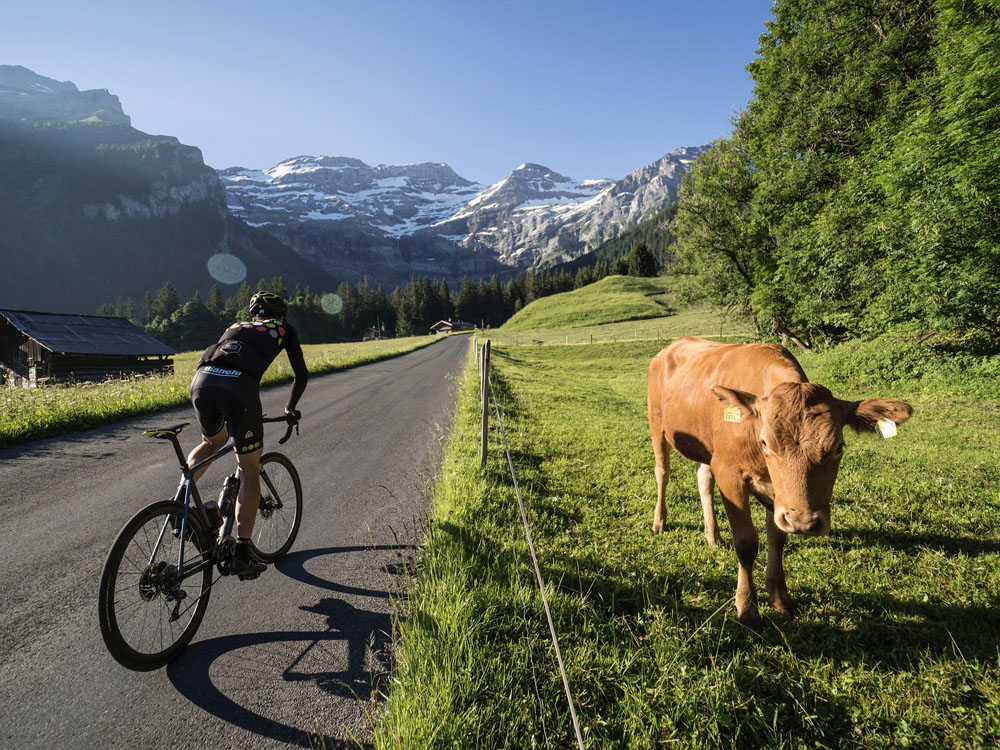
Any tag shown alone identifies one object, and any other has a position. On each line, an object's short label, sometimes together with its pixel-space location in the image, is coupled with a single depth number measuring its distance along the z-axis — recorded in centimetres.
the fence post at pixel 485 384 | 654
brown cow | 278
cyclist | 374
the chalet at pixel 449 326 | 12681
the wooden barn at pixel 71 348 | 2945
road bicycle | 289
